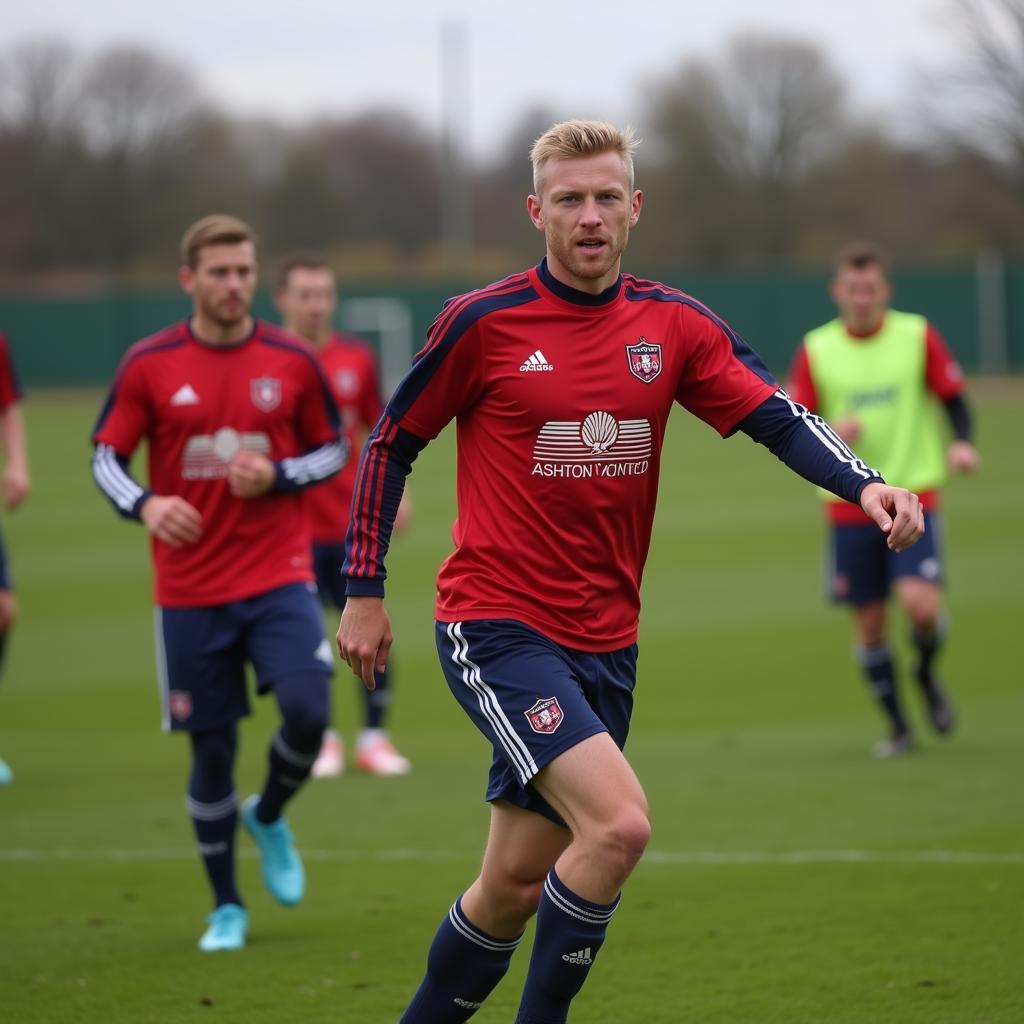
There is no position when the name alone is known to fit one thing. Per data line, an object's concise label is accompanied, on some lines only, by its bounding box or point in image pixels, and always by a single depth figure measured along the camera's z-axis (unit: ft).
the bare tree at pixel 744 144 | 370.12
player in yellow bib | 62.44
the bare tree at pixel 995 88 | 315.58
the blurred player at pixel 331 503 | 63.31
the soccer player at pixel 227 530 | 41.45
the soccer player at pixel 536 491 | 28.50
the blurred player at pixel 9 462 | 60.44
